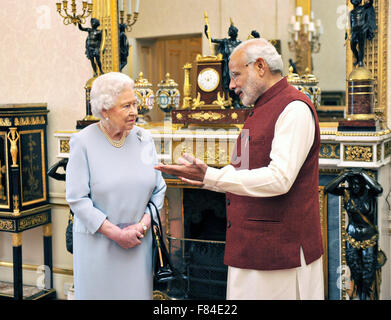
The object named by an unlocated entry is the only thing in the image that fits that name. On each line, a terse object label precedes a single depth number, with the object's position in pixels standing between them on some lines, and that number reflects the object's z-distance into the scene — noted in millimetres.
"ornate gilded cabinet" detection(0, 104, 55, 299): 4277
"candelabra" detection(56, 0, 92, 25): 4023
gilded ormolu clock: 3738
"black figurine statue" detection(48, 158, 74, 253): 3637
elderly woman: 2186
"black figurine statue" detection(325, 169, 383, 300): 2980
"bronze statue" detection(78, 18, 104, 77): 4113
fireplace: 3979
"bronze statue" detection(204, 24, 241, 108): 3760
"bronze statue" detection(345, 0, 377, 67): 3301
